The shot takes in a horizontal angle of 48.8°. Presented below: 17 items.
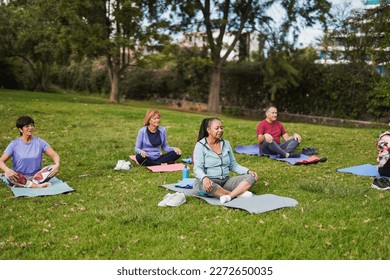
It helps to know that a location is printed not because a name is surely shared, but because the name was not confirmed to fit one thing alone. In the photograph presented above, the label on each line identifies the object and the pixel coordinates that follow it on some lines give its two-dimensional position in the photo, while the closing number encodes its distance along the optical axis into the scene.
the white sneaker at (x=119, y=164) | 8.12
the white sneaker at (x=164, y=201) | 5.52
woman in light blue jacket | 5.80
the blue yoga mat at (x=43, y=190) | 6.19
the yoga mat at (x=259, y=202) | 5.20
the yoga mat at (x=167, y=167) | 8.05
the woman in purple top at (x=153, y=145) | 8.43
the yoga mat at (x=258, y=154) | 8.72
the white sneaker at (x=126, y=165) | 8.15
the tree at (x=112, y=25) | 21.56
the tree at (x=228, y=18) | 22.80
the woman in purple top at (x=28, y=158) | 6.60
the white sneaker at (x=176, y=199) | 5.50
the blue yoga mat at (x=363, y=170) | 7.55
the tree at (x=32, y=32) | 23.09
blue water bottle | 7.14
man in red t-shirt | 9.23
